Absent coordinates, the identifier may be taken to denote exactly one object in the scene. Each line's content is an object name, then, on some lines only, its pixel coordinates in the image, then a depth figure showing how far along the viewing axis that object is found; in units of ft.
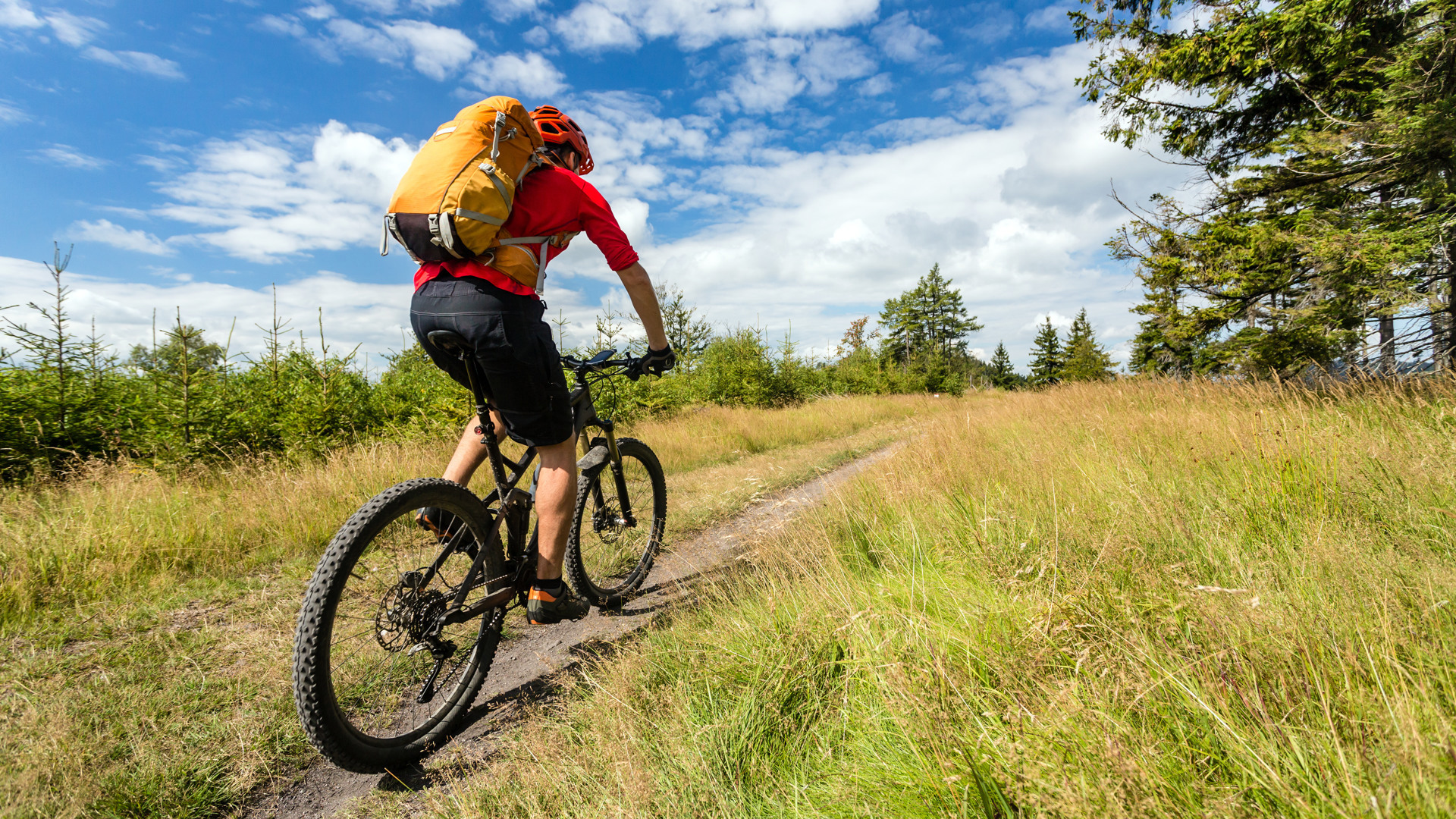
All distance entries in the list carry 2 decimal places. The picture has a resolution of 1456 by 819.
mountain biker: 6.72
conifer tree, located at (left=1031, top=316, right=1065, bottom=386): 160.49
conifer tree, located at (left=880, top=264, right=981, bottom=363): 162.09
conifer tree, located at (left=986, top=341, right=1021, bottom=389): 181.57
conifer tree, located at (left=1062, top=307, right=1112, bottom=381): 131.95
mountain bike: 5.54
